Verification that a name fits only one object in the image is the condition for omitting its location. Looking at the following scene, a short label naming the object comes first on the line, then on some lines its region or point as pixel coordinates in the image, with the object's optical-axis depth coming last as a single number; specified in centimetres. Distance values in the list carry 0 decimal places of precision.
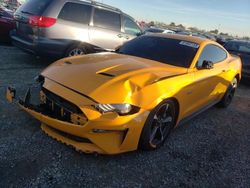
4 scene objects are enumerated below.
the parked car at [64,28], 440
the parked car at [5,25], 629
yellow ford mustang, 204
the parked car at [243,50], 609
